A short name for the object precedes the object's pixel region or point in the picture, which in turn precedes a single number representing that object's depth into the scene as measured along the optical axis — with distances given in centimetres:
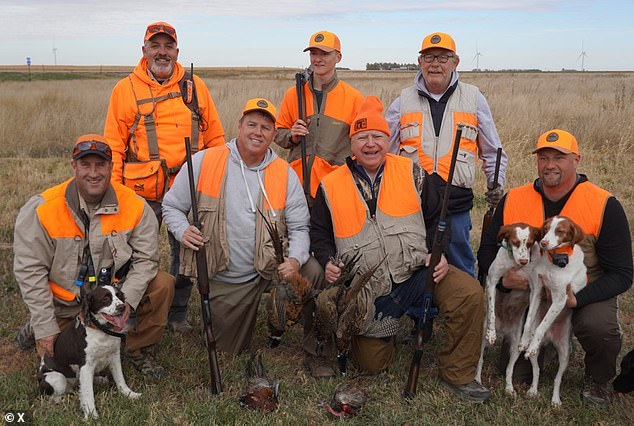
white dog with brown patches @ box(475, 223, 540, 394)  414
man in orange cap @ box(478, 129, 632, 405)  429
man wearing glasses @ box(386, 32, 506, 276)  513
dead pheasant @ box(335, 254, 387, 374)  446
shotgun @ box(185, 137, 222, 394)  456
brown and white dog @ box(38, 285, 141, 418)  397
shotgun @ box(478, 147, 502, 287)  515
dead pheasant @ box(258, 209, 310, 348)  462
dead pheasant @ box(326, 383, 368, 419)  424
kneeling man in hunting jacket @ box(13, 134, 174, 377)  423
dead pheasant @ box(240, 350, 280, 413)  426
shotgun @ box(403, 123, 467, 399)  445
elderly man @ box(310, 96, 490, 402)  457
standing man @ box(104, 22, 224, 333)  521
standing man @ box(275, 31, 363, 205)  554
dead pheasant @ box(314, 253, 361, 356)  453
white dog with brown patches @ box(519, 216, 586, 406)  400
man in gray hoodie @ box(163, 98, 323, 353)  486
